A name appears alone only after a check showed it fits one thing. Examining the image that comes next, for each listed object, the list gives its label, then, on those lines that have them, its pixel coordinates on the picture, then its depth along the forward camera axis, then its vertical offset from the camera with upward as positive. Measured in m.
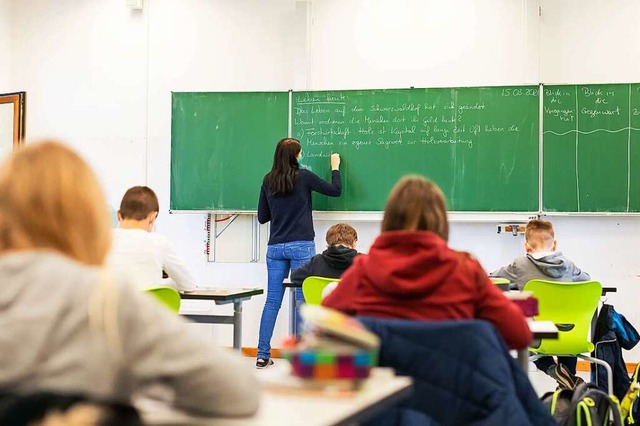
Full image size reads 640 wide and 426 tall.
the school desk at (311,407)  1.04 -0.29
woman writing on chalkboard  5.34 -0.02
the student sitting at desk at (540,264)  4.05 -0.24
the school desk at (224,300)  3.45 -0.38
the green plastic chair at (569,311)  3.83 -0.46
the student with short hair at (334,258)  4.12 -0.21
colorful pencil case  1.26 -0.24
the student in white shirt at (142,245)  3.31 -0.12
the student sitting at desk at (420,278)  1.92 -0.15
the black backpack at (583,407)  2.76 -0.68
